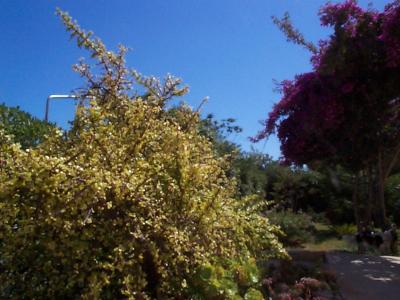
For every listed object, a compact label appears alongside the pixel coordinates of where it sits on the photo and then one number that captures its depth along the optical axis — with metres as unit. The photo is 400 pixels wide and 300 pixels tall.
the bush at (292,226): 9.91
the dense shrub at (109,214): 2.74
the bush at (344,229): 11.85
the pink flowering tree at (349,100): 6.88
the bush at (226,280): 3.13
